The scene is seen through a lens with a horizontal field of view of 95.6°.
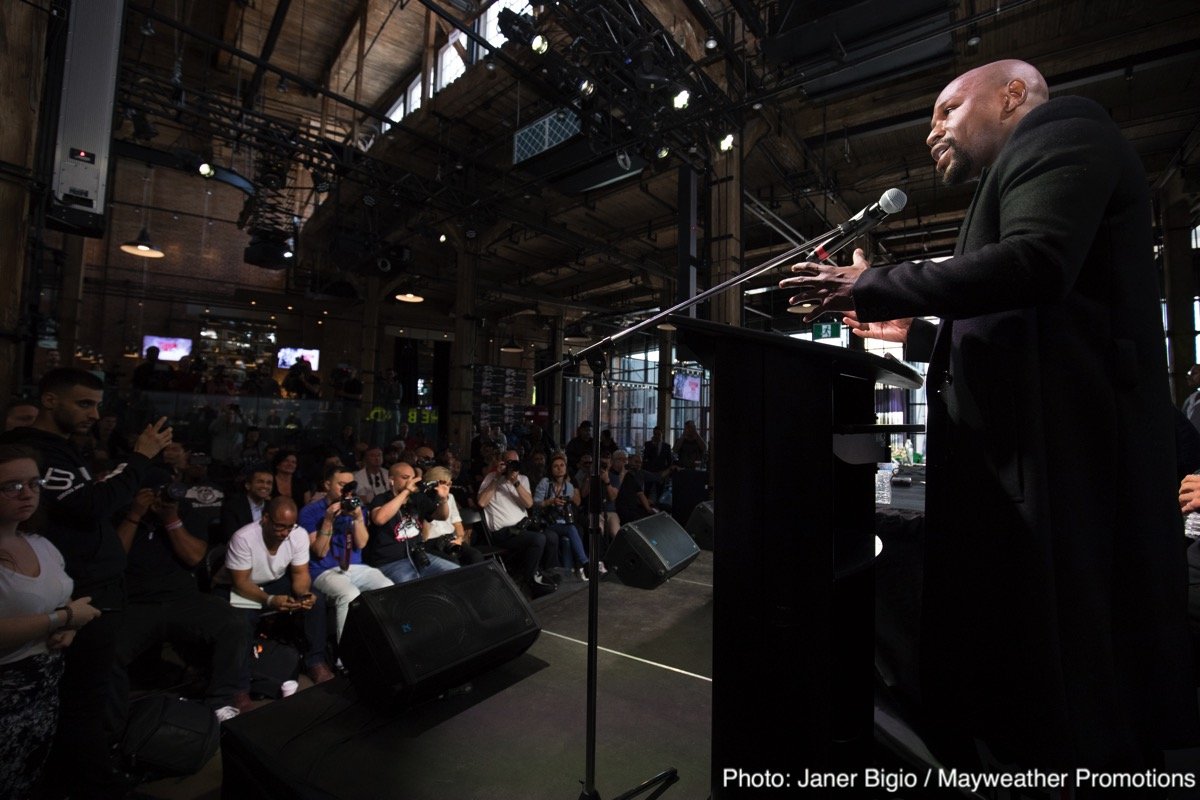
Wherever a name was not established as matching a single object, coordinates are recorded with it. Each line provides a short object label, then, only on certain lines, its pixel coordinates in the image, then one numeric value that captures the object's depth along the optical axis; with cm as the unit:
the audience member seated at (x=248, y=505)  388
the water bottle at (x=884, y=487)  379
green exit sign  965
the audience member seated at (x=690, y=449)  1131
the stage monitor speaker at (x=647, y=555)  331
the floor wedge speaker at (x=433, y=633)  183
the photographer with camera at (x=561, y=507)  615
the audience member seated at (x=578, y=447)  1033
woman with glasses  195
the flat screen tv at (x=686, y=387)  1387
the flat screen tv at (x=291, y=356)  1608
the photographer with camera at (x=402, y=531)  436
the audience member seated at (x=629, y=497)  741
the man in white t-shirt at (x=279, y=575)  353
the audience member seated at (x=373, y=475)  579
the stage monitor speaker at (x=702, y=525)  450
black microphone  147
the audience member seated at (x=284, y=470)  480
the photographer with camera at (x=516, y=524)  559
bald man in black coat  80
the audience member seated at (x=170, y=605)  310
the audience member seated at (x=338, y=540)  390
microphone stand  139
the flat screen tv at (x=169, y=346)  1422
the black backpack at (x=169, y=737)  247
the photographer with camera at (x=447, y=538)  497
